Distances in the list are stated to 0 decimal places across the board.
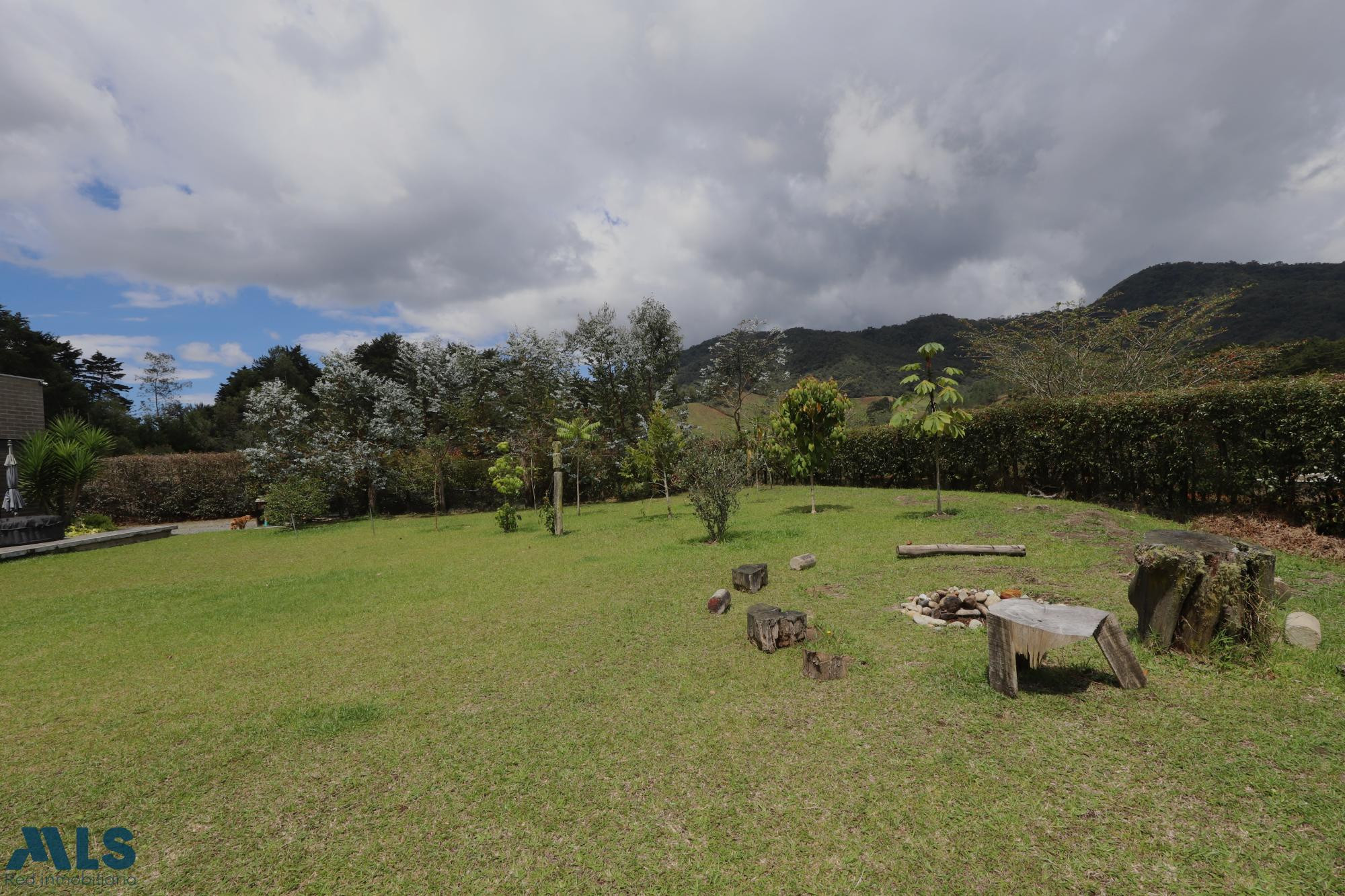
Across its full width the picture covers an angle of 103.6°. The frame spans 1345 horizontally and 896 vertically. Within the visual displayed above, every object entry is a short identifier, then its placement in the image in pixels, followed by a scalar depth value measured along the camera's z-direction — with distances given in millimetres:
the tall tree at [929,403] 10484
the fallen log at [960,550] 7177
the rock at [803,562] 7430
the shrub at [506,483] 13688
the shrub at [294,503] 15922
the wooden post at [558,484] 12359
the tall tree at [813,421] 12570
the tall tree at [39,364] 30188
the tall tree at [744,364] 27031
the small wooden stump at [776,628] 4684
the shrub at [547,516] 13042
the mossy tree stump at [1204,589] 3689
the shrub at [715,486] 9523
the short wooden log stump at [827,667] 4102
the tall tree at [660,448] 15383
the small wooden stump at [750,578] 6512
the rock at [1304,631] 3910
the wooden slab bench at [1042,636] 3418
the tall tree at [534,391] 20922
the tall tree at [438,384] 23625
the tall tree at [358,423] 19188
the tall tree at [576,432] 15648
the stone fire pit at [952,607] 5035
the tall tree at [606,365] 26172
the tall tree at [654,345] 27781
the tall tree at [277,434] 18938
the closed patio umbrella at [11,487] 13195
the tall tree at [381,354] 40250
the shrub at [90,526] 15539
